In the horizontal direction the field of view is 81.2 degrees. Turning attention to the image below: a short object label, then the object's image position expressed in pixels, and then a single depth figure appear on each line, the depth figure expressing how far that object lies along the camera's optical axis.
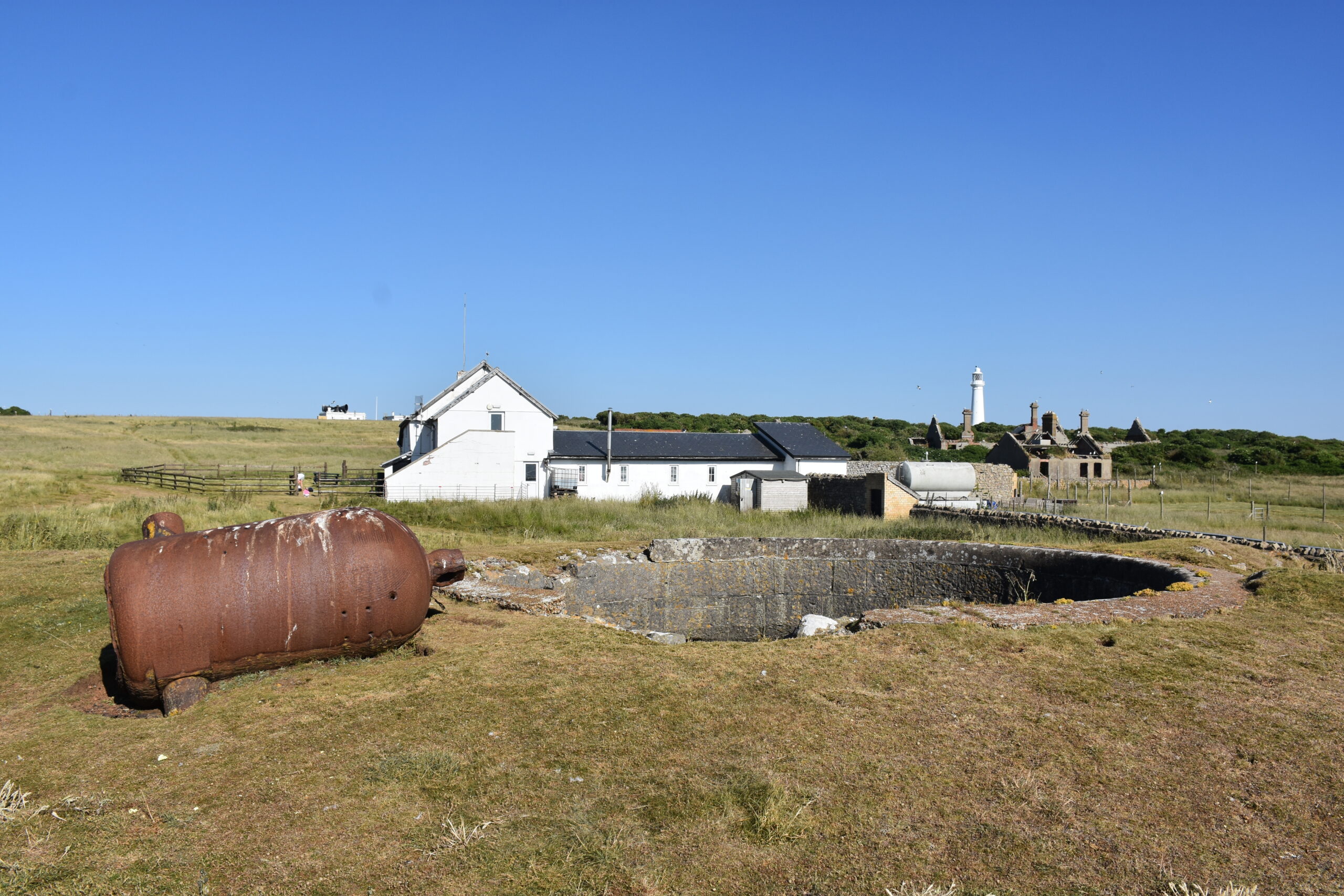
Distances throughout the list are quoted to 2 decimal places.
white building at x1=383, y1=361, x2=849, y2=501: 32.59
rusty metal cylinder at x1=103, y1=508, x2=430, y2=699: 6.19
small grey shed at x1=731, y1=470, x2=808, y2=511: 28.12
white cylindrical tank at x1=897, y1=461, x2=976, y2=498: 26.17
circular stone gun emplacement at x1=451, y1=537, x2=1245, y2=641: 12.53
